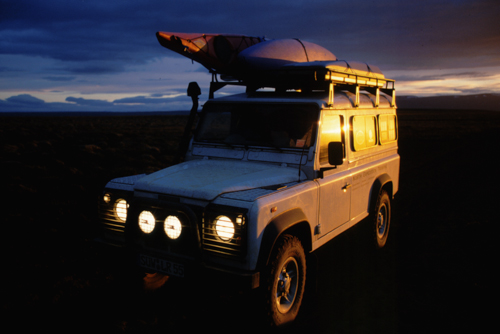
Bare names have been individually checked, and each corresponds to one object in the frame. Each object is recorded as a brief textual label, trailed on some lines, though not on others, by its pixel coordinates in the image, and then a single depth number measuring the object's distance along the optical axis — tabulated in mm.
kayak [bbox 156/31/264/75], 5656
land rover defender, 3244
